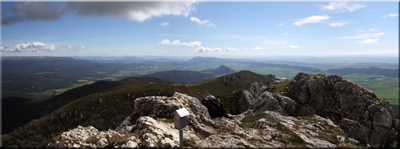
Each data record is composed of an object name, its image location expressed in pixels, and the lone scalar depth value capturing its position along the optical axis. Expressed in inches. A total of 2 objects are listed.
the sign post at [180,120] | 393.3
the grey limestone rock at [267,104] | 1121.4
